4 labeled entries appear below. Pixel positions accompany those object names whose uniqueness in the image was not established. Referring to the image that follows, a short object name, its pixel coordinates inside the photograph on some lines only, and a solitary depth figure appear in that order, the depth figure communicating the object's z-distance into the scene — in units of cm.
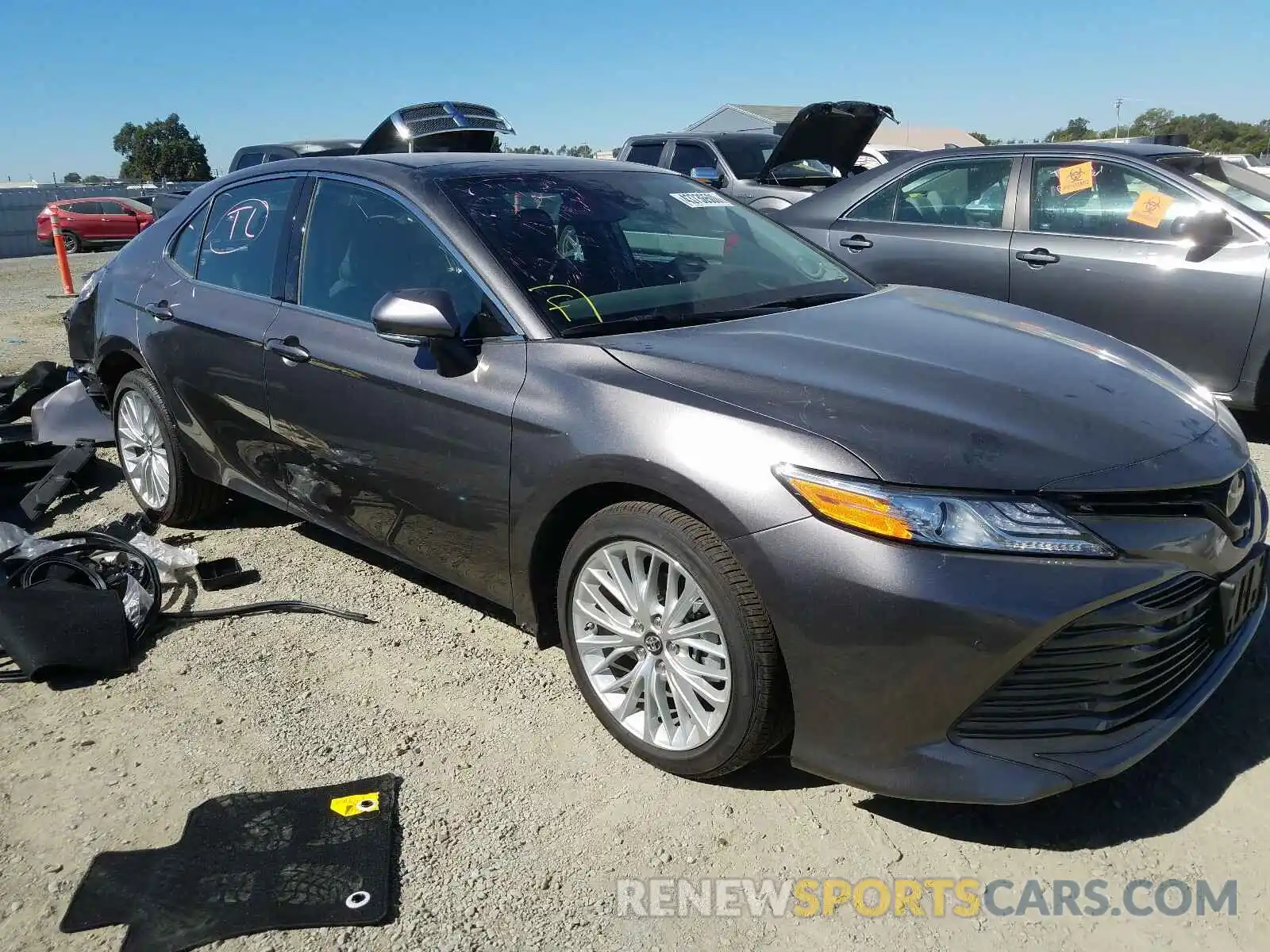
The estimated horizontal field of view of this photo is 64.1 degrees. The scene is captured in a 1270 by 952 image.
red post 1396
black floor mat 229
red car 2519
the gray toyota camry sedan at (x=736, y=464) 221
